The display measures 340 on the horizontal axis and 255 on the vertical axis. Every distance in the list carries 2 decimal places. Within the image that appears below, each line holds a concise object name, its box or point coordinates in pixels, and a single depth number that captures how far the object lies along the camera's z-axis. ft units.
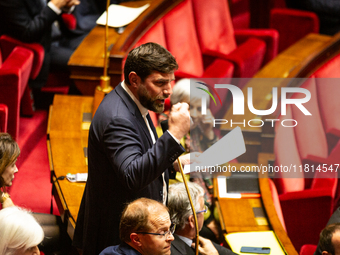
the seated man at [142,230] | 47.42
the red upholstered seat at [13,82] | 52.42
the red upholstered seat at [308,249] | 51.33
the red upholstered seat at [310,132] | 60.19
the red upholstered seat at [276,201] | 51.18
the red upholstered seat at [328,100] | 64.60
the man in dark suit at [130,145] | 47.04
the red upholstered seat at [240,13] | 91.38
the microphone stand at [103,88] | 52.35
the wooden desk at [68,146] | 49.75
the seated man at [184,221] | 48.89
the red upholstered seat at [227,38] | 71.92
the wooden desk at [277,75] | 52.84
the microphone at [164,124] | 48.27
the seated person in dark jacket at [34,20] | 56.84
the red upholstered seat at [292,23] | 90.04
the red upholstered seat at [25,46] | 58.65
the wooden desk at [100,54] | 53.10
